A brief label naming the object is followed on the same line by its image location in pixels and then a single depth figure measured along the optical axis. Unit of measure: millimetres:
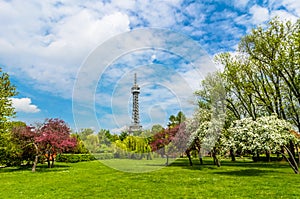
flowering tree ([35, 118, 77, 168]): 24297
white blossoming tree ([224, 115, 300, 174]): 16953
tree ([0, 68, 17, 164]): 23564
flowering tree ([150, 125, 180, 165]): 28875
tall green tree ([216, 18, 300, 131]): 25922
